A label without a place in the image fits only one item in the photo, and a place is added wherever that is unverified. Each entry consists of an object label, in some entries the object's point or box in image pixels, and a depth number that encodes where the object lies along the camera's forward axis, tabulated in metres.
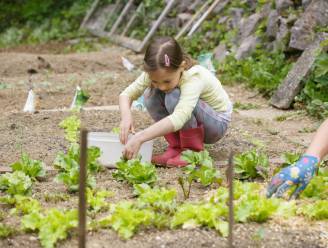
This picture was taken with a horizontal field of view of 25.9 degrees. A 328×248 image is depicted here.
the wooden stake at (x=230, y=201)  2.33
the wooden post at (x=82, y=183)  2.02
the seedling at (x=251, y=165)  3.74
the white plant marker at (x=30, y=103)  6.01
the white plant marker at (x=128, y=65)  9.03
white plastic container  4.06
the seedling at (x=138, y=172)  3.57
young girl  3.95
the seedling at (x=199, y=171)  3.55
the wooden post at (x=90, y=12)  13.80
